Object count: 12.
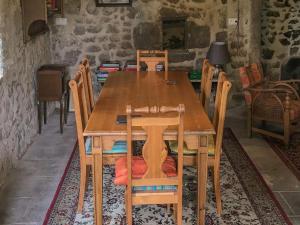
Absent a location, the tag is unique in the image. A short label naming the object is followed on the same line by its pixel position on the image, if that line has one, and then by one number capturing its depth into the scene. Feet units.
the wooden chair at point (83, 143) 8.32
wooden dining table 7.56
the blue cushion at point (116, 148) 8.35
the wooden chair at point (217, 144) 8.34
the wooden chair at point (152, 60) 12.92
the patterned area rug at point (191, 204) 8.63
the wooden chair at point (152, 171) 6.64
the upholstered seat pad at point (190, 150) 8.34
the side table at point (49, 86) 13.64
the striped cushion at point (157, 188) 7.34
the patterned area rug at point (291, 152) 11.30
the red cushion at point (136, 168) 7.56
